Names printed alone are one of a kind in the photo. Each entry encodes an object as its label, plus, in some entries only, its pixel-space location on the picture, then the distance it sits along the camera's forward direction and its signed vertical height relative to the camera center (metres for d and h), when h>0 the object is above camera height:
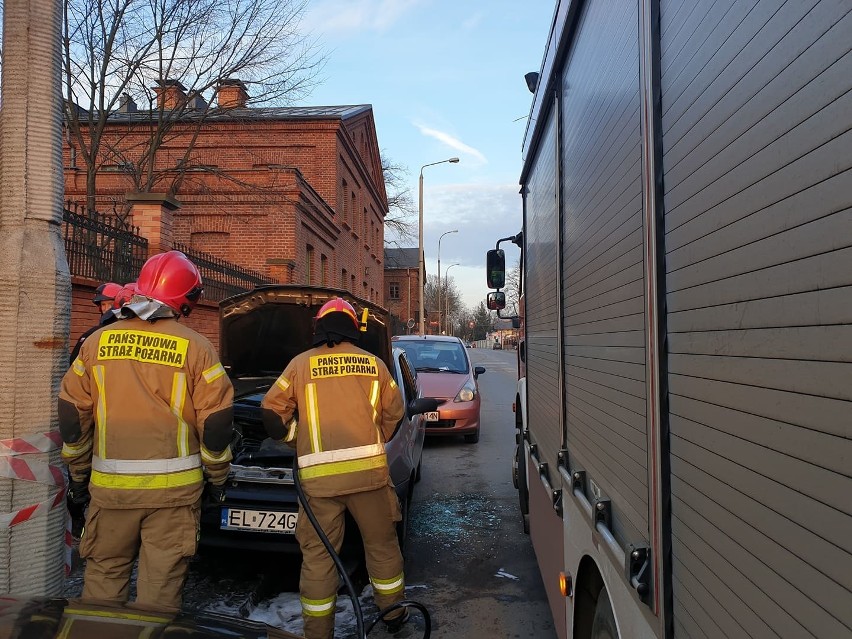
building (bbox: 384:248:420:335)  59.36 +5.64
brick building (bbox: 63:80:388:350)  17.59 +4.60
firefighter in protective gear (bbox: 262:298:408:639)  3.38 -0.58
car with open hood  4.16 -0.54
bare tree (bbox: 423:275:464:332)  77.44 +5.32
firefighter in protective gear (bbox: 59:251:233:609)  2.77 -0.43
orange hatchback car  9.48 -0.63
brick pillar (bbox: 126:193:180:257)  10.32 +2.01
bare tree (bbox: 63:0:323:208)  13.57 +5.91
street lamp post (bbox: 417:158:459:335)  26.25 +2.89
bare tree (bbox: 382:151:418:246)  37.12 +6.92
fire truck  0.89 +0.03
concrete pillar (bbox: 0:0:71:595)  2.71 +0.23
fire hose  3.22 -1.24
